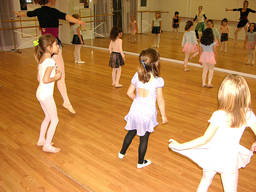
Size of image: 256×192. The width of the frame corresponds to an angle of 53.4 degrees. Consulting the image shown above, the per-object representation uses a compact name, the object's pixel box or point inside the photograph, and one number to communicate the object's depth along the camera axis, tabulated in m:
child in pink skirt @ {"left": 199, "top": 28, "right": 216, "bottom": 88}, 4.93
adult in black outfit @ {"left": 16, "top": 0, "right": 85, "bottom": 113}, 3.37
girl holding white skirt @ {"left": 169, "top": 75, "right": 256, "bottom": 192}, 1.60
